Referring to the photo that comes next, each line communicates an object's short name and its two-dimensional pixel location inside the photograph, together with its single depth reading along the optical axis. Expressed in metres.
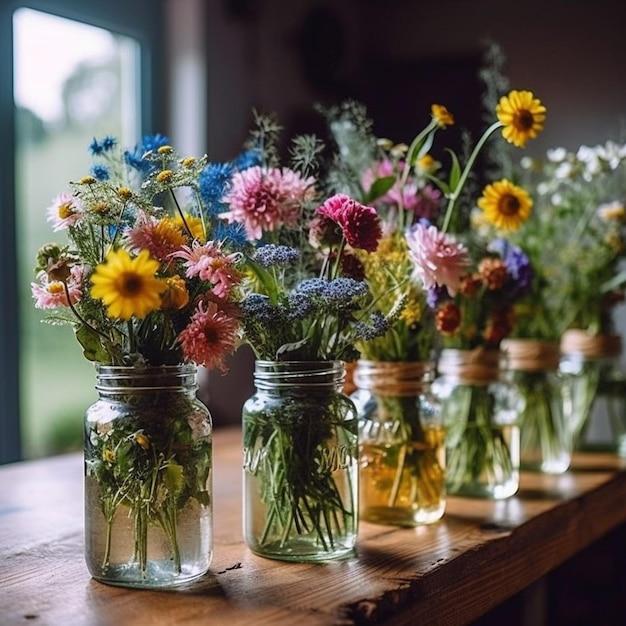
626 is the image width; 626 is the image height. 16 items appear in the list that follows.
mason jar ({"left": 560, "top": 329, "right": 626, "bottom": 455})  1.71
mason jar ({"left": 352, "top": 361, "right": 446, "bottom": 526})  1.18
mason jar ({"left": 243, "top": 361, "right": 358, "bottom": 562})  0.98
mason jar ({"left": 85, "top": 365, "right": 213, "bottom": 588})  0.88
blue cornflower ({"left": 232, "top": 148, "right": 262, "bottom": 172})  1.08
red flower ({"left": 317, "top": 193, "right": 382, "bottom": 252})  0.97
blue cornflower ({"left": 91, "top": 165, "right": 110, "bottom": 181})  0.96
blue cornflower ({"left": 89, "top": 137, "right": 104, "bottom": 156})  1.01
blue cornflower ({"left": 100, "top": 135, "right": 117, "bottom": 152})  1.02
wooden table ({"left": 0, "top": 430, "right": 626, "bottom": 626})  0.84
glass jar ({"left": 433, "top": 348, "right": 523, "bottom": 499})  1.37
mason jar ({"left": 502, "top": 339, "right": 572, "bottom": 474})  1.59
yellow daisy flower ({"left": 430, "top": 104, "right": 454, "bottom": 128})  1.14
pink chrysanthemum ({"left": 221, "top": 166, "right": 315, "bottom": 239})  1.00
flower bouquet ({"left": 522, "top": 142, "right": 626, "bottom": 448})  1.63
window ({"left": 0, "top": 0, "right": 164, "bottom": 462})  2.07
